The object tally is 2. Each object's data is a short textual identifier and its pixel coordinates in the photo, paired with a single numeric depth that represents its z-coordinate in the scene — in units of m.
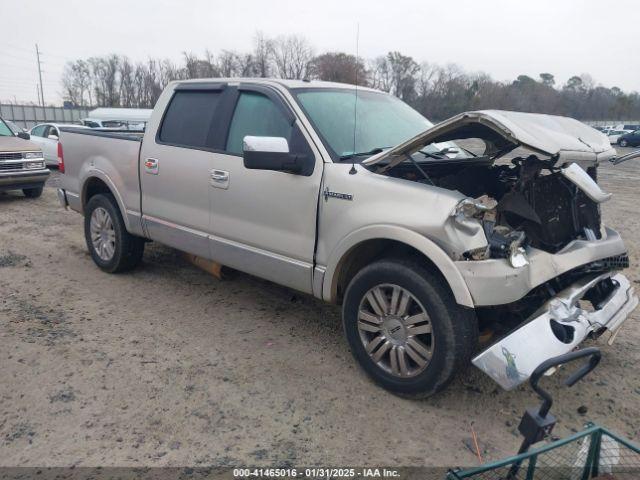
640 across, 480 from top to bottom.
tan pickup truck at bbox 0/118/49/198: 9.92
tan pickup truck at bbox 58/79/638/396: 3.05
